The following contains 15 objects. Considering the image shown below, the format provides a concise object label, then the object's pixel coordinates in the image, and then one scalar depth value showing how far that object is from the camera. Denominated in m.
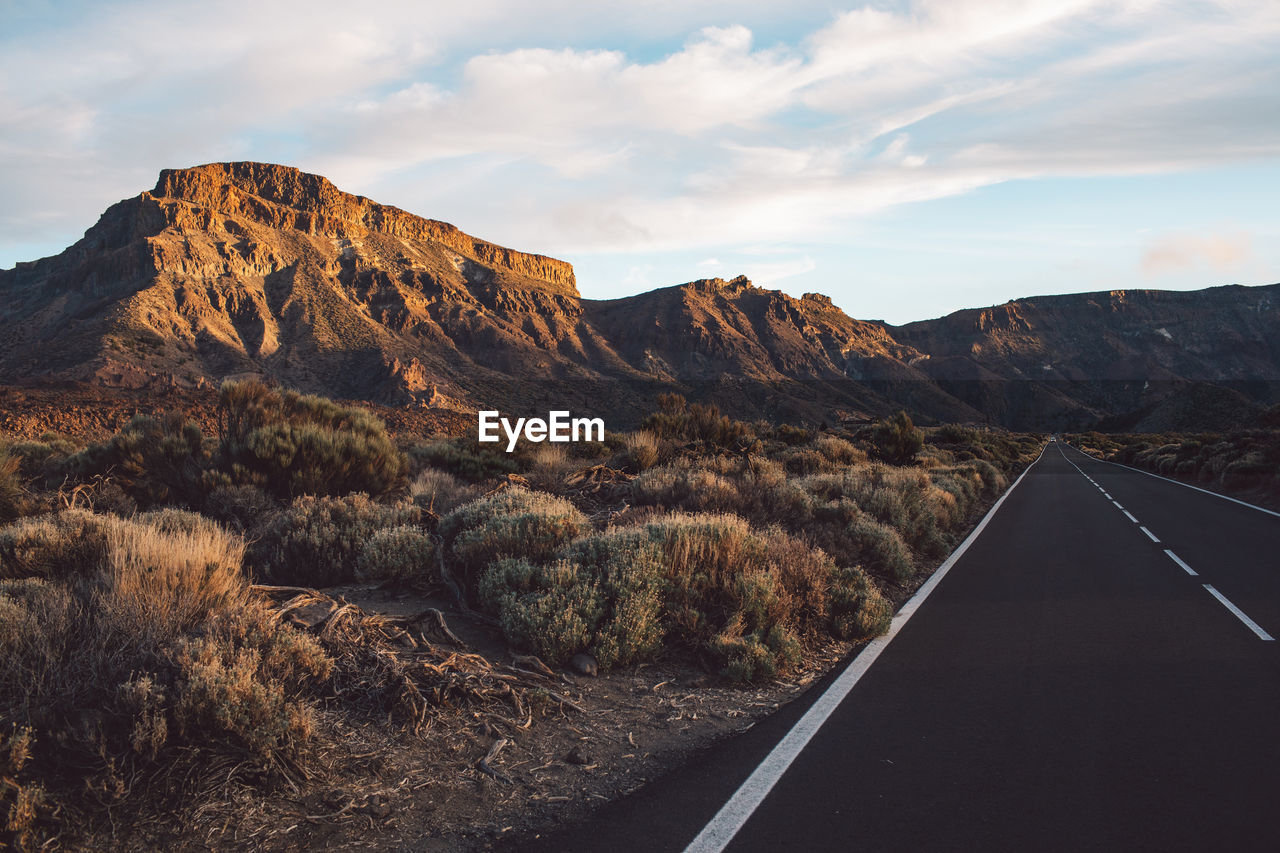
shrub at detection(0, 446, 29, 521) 8.47
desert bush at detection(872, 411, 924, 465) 24.17
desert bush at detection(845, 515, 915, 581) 8.70
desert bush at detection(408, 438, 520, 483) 13.87
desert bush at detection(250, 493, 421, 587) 6.61
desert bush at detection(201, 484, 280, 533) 8.73
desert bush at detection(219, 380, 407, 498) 9.78
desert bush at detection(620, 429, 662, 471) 14.88
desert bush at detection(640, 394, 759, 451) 18.19
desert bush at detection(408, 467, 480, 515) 10.34
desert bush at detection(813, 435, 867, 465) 19.97
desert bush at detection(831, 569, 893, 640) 6.32
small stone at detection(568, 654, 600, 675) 5.07
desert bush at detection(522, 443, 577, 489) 12.67
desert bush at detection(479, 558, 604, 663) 5.09
